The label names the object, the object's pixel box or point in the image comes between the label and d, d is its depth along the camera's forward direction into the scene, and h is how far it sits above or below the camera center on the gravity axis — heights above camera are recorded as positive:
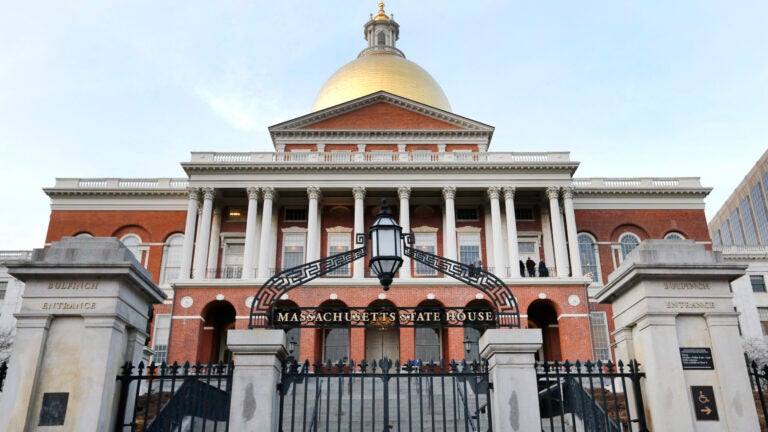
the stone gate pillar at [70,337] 7.14 +1.57
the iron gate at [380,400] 7.73 +1.42
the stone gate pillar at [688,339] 7.46 +1.59
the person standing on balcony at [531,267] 38.50 +12.00
